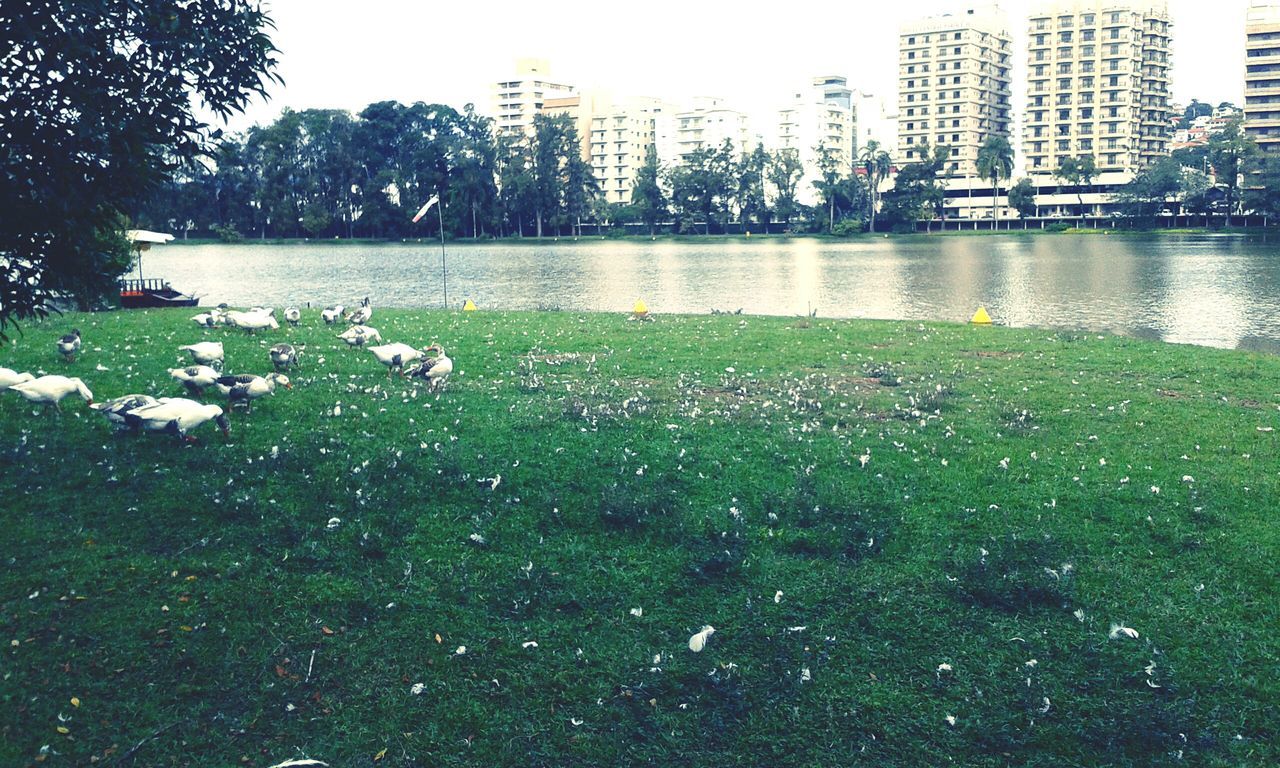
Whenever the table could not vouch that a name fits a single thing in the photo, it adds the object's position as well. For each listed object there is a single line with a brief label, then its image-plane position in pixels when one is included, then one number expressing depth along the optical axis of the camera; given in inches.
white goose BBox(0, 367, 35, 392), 519.8
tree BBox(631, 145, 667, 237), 5812.0
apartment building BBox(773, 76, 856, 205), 7199.8
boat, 1253.7
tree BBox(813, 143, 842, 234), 5551.2
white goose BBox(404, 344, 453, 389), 617.9
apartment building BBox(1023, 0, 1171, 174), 6505.9
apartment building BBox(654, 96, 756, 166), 7372.1
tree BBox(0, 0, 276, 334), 334.6
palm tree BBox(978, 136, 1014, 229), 5762.8
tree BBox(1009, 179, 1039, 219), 5600.4
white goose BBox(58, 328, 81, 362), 700.7
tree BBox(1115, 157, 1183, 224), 5059.1
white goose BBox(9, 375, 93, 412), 515.8
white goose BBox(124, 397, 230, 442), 464.8
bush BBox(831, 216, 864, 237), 5423.2
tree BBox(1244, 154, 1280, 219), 4758.9
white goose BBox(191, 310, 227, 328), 909.8
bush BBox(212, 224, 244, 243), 5449.8
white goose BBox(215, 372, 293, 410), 531.2
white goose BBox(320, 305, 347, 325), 982.0
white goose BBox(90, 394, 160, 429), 466.0
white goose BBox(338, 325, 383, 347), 781.3
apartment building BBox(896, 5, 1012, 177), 6870.1
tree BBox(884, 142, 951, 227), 5521.7
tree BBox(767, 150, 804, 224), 5674.2
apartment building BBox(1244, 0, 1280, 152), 6387.8
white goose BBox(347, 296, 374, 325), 954.1
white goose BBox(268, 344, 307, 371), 657.0
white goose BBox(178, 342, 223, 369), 639.8
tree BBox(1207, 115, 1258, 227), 4884.4
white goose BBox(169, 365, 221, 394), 541.3
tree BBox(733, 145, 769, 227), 5669.3
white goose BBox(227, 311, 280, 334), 882.8
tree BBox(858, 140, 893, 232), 5748.0
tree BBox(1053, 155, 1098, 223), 5595.5
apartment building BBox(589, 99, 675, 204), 7755.9
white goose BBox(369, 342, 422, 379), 666.8
